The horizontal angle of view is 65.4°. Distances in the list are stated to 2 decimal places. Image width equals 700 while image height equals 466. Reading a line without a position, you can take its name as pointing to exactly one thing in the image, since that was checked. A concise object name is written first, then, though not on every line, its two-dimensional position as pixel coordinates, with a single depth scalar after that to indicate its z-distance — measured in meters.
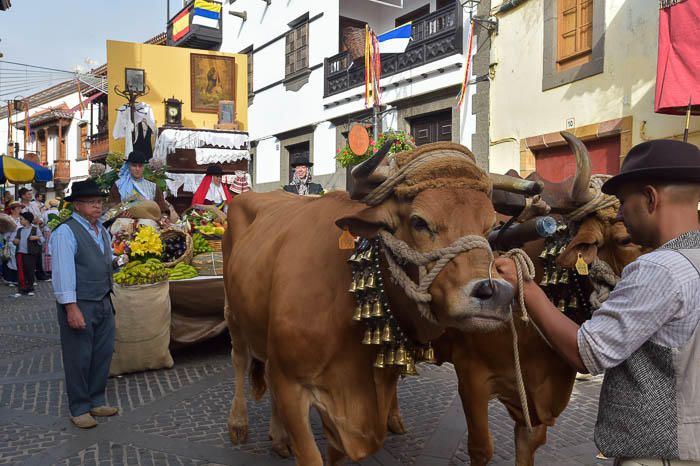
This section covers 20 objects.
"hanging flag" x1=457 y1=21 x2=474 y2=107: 12.16
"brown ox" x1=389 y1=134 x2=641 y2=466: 2.89
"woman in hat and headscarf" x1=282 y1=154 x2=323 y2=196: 11.93
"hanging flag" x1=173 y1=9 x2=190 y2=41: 23.64
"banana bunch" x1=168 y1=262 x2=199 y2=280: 6.50
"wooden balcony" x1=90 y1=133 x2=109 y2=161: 29.12
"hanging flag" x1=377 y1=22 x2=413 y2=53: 13.42
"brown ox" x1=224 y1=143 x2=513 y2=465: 2.05
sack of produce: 5.66
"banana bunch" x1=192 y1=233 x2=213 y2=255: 7.09
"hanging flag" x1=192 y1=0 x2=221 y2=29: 23.14
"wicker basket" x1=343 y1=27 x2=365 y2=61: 15.17
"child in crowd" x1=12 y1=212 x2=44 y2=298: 11.73
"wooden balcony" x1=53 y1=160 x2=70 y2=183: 35.38
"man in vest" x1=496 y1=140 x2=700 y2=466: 1.58
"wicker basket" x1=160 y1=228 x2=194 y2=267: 6.66
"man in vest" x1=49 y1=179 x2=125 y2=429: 4.41
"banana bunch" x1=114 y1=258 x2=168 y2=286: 5.76
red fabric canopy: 7.49
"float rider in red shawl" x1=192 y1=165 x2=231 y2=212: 10.39
